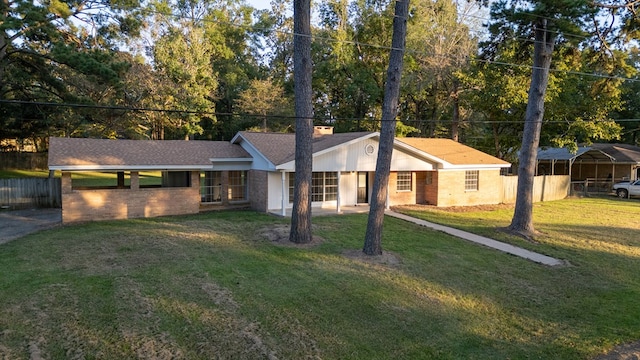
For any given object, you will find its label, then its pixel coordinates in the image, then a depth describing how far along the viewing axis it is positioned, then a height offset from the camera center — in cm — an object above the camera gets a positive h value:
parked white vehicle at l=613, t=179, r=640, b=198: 2747 -154
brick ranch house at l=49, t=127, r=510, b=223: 1599 -40
